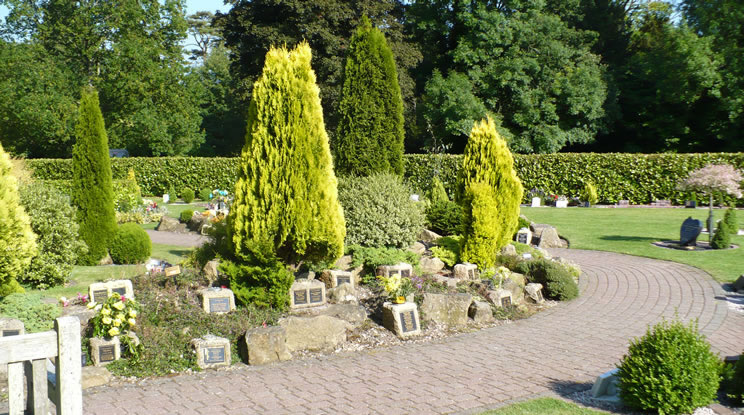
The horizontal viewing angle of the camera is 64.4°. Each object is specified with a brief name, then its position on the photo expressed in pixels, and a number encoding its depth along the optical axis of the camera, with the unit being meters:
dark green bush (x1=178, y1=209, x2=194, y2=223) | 20.30
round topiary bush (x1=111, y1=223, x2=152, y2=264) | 13.00
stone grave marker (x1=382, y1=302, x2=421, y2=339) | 8.55
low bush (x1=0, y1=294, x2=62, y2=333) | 7.42
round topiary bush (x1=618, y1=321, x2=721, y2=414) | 5.47
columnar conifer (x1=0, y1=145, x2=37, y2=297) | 7.64
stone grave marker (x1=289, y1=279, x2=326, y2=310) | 8.91
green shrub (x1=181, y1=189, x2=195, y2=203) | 29.09
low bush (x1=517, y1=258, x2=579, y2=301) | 10.99
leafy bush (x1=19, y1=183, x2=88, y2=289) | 10.59
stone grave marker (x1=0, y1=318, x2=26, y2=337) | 6.81
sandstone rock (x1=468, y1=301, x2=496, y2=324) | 9.38
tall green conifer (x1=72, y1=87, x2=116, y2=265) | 12.70
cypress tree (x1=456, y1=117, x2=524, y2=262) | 12.65
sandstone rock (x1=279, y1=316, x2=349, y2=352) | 7.91
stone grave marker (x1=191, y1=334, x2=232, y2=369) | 7.21
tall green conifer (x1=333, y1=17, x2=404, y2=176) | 12.86
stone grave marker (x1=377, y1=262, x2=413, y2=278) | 10.28
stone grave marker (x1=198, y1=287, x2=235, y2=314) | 8.20
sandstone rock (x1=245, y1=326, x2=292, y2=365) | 7.36
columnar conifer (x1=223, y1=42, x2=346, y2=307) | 8.60
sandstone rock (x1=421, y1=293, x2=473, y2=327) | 9.12
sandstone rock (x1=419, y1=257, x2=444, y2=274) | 11.62
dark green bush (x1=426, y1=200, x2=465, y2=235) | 14.94
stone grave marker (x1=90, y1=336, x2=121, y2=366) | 6.98
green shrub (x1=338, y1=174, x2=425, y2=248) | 11.42
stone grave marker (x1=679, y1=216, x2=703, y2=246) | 15.81
